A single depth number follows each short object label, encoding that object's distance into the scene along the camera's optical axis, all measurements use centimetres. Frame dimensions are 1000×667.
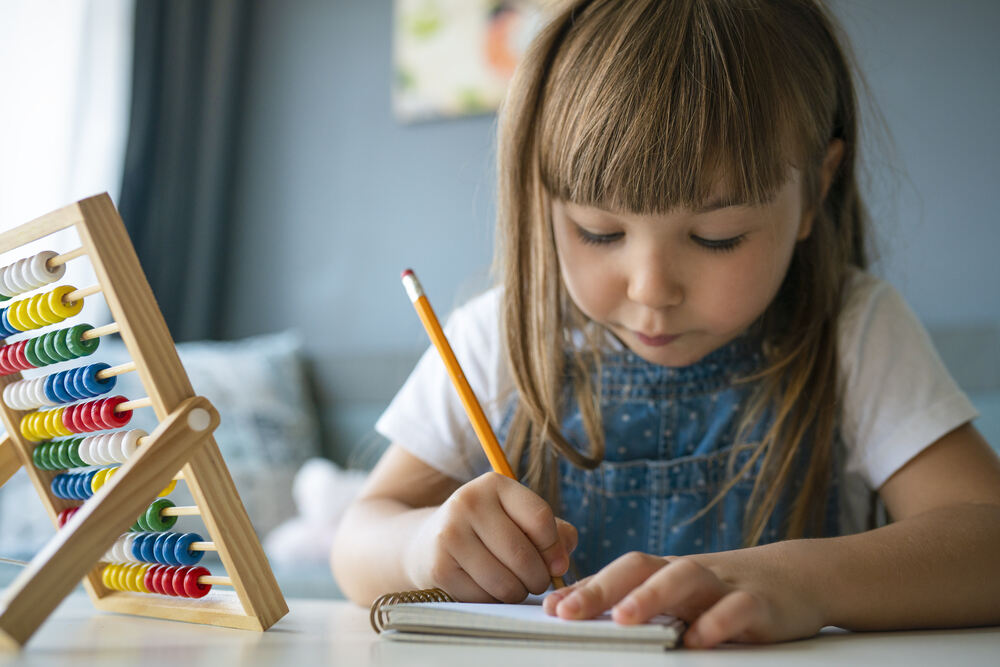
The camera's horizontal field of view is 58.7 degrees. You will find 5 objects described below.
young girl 57
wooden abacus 46
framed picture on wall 242
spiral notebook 44
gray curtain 256
